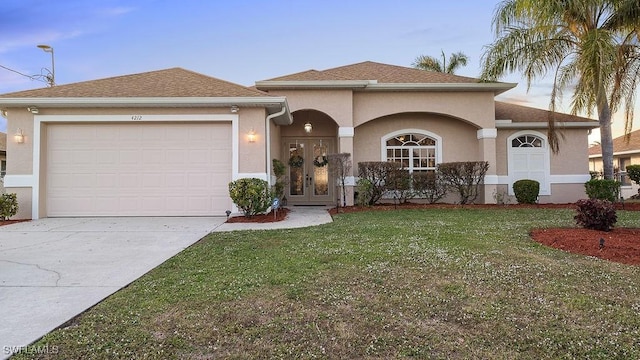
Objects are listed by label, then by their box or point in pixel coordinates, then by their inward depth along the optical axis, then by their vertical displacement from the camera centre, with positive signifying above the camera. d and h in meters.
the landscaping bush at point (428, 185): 11.67 +0.11
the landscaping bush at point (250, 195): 8.89 -0.13
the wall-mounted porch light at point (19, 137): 9.18 +1.42
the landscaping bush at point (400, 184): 11.27 +0.14
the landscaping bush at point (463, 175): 11.48 +0.43
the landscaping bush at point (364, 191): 11.14 -0.09
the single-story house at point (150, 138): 9.28 +1.44
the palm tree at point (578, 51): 9.42 +4.19
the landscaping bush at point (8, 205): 8.75 -0.35
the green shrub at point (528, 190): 11.76 -0.09
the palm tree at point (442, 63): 22.61 +8.12
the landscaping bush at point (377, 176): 11.20 +0.41
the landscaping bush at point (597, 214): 6.60 -0.51
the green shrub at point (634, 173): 14.93 +0.58
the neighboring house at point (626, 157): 17.22 +1.80
